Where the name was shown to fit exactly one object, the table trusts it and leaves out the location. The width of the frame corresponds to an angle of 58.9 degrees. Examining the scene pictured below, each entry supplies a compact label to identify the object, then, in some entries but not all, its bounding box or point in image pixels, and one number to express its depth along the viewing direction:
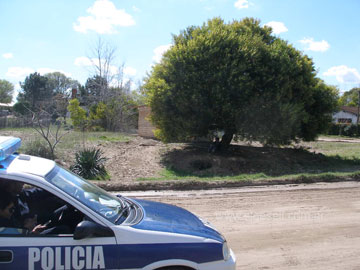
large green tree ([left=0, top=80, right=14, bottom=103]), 73.93
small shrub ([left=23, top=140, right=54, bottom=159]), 12.52
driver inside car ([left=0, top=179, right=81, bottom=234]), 3.21
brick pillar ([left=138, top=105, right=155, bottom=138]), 23.45
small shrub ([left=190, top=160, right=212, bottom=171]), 14.00
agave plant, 11.59
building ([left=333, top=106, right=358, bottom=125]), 56.73
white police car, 2.86
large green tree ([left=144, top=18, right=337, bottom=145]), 13.95
